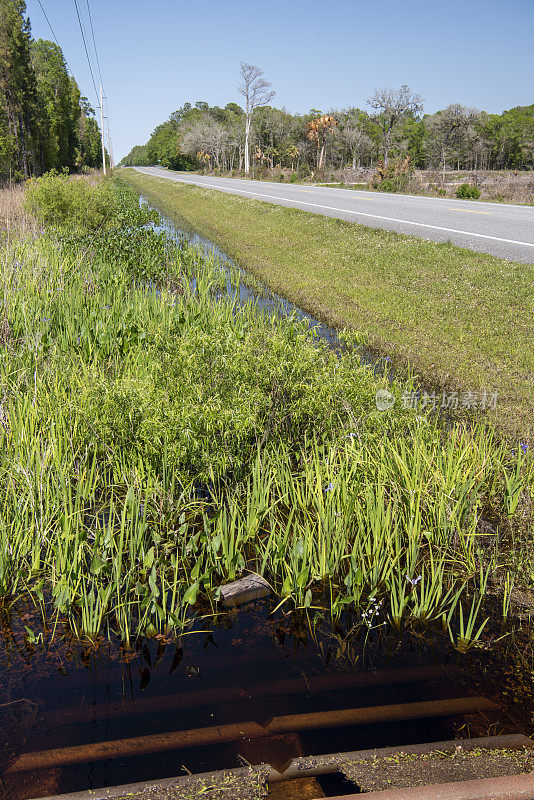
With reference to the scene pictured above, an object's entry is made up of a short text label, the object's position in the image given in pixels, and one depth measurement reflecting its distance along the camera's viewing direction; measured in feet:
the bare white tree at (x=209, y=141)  213.66
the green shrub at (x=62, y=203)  40.40
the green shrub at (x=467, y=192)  72.64
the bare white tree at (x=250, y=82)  191.52
